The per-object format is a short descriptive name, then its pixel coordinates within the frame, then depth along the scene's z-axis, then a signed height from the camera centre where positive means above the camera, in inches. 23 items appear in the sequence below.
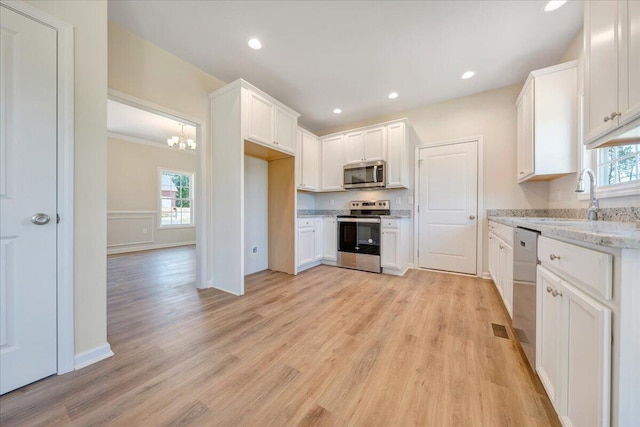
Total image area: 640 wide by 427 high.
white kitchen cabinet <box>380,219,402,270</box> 134.0 -19.4
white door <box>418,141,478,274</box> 132.6 +3.7
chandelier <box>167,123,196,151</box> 185.0 +60.0
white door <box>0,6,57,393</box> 48.6 +2.5
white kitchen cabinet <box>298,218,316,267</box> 143.8 -19.4
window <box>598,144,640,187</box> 62.6 +15.2
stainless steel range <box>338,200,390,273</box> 142.4 -16.5
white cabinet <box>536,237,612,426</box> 28.1 -20.9
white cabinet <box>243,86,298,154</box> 108.0 +47.6
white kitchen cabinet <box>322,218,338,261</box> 157.3 -19.4
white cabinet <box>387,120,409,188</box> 140.4 +36.4
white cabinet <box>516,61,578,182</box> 86.7 +37.4
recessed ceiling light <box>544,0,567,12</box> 72.0 +68.0
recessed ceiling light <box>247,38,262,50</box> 92.0 +70.1
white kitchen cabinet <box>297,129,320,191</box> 152.6 +37.0
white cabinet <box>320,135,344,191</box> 163.9 +36.0
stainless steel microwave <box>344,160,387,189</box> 144.6 +25.3
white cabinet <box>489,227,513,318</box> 75.1 -20.8
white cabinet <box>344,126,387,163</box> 147.3 +46.2
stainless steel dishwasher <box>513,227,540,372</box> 52.9 -19.4
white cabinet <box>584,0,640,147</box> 41.7 +30.5
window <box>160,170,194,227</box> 244.1 +14.5
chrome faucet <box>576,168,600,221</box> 66.7 +4.2
